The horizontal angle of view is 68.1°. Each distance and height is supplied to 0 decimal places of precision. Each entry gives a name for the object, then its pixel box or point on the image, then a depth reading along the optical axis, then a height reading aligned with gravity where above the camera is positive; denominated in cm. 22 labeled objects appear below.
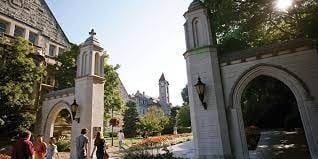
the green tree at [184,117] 4506 +141
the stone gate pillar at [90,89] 1175 +203
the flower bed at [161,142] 1580 -125
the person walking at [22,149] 584 -44
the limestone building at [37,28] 1825 +881
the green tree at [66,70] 1942 +487
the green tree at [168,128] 3938 -45
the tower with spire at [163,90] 8569 +1280
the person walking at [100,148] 847 -71
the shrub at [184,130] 3873 -84
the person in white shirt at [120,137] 1756 -74
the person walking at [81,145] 807 -55
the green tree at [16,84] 1317 +271
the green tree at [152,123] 3647 +45
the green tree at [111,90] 2117 +340
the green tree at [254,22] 1076 +505
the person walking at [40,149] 856 -67
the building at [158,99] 7115 +864
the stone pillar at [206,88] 895 +142
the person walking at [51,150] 866 -73
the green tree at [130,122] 3886 +80
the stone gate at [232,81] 822 +154
